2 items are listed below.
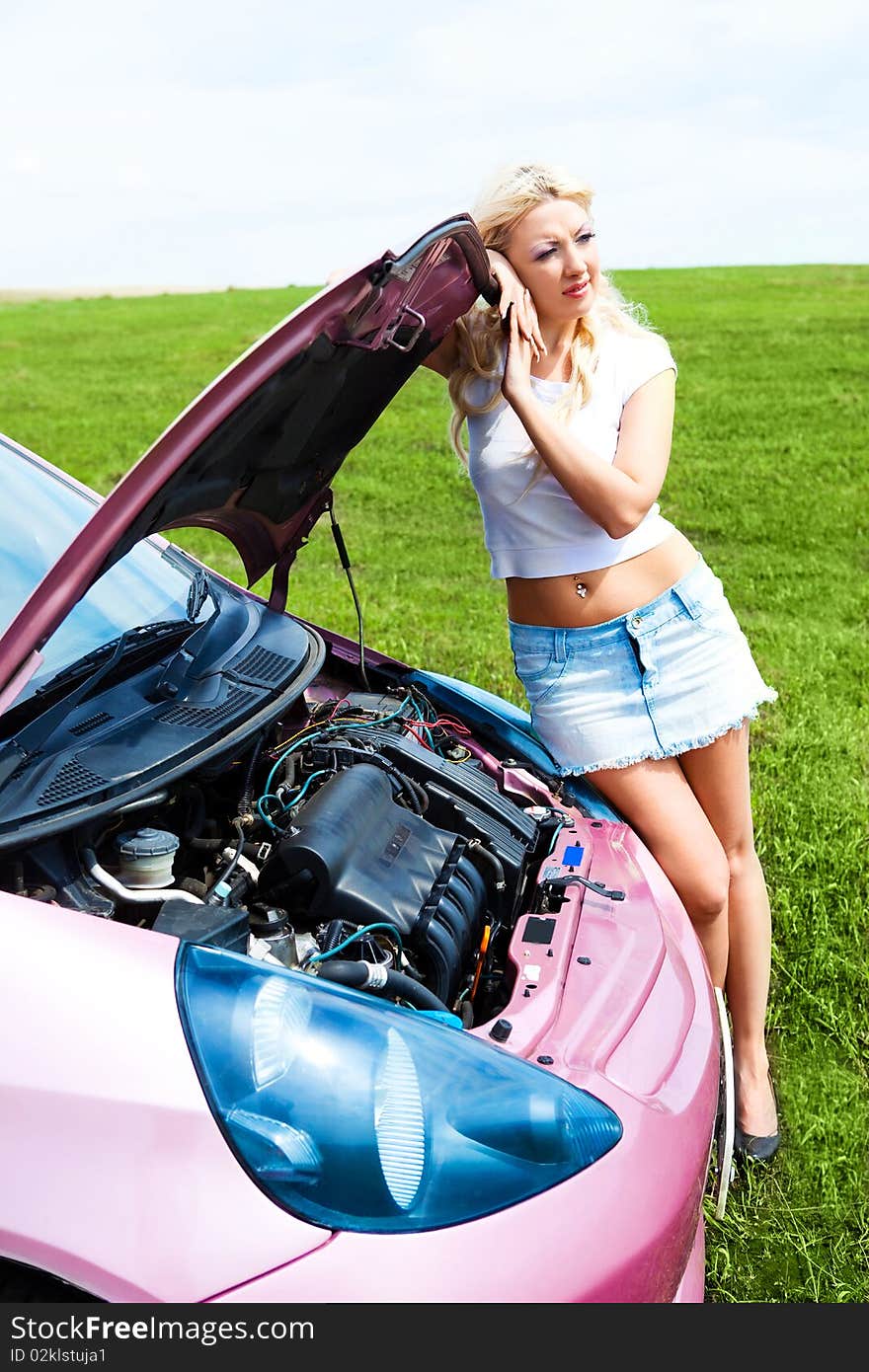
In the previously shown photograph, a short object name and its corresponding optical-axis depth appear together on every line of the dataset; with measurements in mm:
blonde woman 2779
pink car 1563
